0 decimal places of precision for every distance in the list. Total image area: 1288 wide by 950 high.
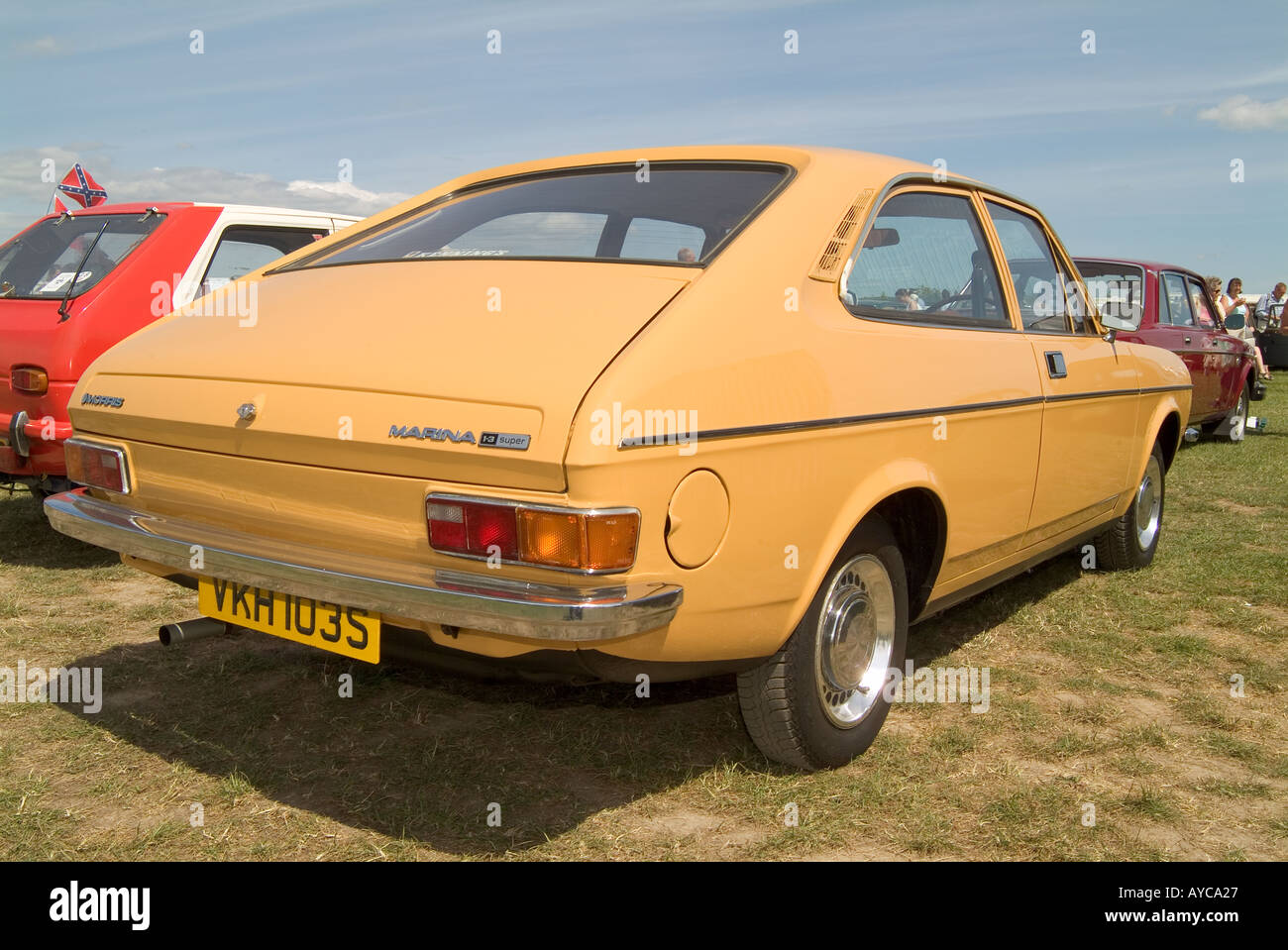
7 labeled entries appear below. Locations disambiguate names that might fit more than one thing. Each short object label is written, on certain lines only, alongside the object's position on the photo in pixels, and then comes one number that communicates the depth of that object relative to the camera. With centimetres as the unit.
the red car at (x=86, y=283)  500
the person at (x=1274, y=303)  1910
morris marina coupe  213
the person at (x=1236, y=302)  1320
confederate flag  1073
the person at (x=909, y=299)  305
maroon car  862
